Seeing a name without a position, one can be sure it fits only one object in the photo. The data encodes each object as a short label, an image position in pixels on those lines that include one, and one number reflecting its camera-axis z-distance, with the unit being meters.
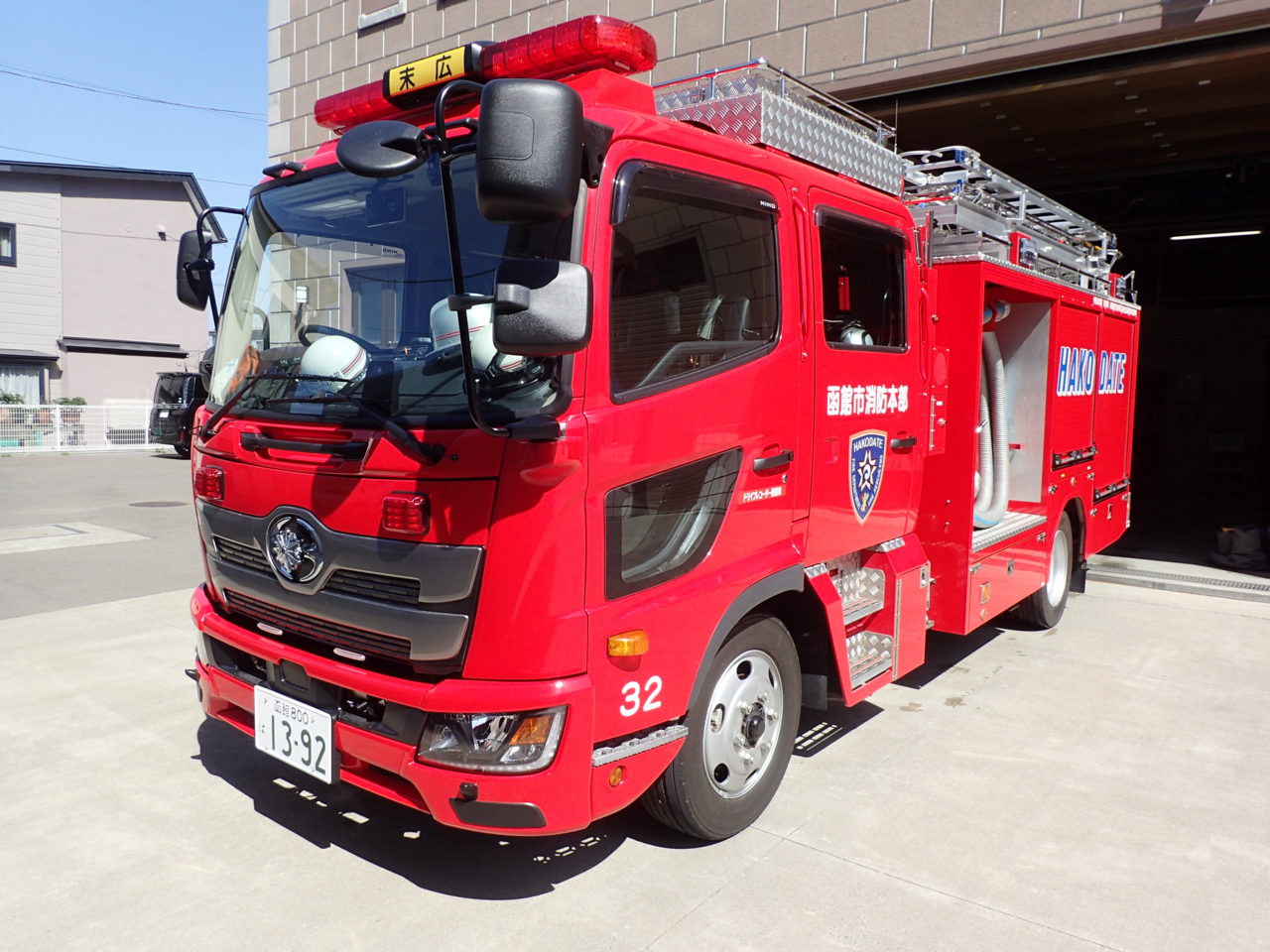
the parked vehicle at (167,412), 20.66
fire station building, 7.26
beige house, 25.78
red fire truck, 2.51
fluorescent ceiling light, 14.41
